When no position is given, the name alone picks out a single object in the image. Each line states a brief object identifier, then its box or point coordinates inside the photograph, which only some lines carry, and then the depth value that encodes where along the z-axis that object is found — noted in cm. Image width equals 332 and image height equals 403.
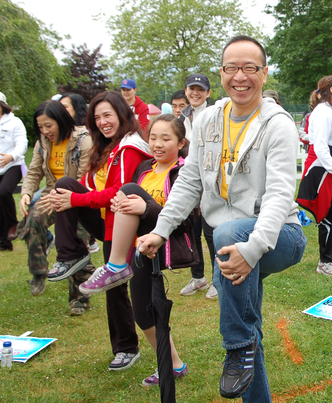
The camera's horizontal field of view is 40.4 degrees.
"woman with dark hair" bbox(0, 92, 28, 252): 693
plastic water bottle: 362
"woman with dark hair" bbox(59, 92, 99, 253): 514
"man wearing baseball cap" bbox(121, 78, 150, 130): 825
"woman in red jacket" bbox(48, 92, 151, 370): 348
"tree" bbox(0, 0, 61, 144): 1802
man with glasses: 204
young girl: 286
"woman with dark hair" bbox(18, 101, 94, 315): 455
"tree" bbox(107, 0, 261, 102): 3544
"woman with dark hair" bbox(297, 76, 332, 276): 534
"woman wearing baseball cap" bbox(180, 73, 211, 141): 570
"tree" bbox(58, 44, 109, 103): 3794
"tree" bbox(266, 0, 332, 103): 2989
